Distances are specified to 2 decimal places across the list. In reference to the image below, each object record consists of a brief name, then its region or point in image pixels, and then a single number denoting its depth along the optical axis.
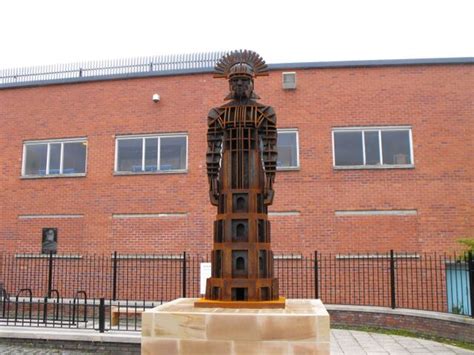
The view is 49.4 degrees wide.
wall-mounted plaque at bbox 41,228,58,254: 17.58
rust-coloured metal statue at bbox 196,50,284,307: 6.64
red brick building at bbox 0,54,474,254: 15.92
